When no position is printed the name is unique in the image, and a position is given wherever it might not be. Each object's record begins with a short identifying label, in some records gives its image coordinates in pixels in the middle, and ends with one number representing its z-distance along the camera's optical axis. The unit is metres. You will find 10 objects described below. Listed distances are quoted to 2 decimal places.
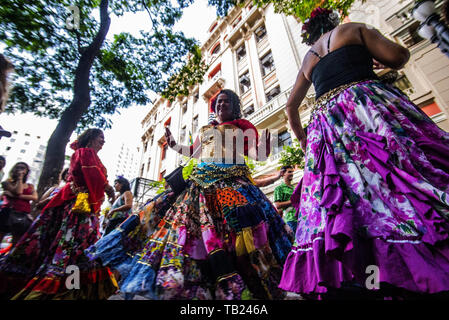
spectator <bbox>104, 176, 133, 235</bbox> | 4.51
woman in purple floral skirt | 0.70
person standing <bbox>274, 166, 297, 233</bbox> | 4.18
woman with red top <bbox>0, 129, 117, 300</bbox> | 1.76
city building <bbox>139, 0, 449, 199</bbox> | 7.73
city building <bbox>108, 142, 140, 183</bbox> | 51.59
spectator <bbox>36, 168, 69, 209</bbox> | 2.78
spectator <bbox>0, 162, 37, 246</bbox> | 2.99
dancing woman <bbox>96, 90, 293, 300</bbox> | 1.24
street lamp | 2.33
